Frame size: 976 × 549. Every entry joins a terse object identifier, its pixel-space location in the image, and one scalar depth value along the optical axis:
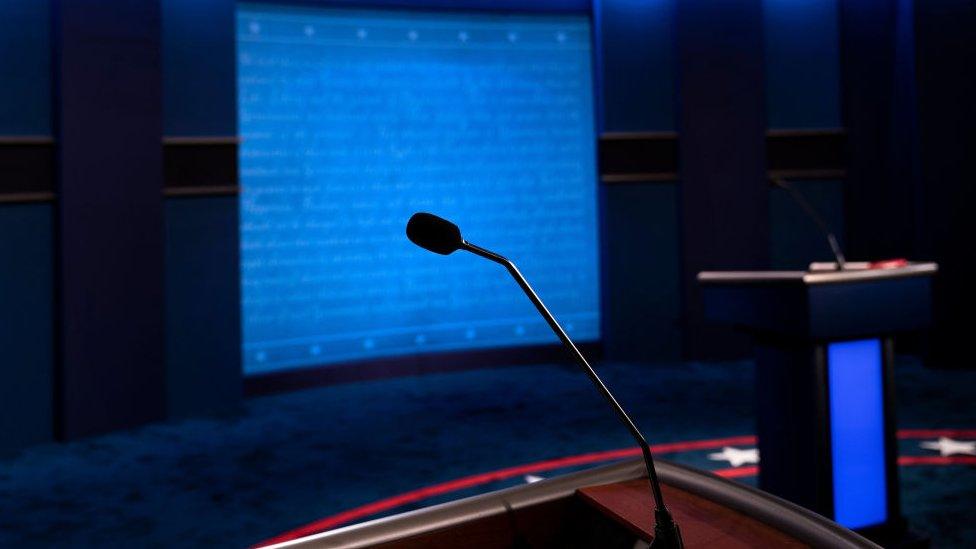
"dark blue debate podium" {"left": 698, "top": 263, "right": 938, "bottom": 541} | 2.72
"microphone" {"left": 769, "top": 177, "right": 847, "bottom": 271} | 2.95
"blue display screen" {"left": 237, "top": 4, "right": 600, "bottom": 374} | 5.91
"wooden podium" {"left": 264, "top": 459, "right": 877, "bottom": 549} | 1.23
